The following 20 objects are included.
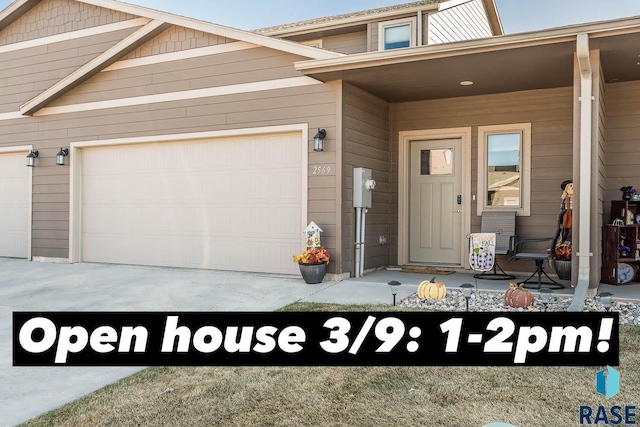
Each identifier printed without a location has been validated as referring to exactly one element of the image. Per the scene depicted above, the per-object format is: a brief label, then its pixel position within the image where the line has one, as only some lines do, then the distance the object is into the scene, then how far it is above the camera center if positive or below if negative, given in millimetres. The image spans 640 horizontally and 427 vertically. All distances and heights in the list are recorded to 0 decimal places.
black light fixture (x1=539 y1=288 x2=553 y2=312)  4676 -753
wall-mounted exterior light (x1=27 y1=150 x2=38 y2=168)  8539 +777
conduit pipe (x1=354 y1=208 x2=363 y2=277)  6602 -360
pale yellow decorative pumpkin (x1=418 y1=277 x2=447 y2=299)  5055 -743
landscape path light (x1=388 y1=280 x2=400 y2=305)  4723 -659
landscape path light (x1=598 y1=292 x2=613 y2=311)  4395 -699
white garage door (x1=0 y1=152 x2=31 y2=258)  8867 +39
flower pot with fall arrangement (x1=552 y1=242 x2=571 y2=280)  6031 -540
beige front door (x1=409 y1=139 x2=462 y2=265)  7363 +125
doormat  6887 -771
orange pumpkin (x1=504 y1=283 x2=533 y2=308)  4727 -755
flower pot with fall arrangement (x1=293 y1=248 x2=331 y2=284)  6086 -610
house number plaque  6406 +475
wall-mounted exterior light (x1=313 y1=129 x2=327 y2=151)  6336 +827
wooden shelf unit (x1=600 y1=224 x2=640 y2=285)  5918 -384
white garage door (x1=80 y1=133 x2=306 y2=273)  6844 +79
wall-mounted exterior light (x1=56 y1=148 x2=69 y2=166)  8250 +788
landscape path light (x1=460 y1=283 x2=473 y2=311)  4440 -690
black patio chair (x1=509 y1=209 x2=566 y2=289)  5661 -465
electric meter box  6484 +280
